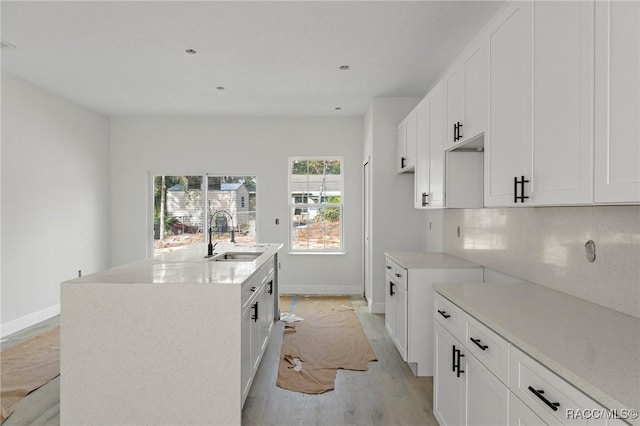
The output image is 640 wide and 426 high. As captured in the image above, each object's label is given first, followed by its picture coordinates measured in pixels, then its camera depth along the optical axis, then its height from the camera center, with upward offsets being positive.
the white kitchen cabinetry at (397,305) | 2.91 -0.87
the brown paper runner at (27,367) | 2.53 -1.34
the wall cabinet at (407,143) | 3.73 +0.77
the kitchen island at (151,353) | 2.01 -0.83
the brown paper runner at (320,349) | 2.79 -1.34
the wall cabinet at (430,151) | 2.88 +0.53
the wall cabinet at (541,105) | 1.30 +0.46
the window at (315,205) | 5.64 +0.08
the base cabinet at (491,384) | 1.03 -0.65
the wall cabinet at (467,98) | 2.12 +0.76
